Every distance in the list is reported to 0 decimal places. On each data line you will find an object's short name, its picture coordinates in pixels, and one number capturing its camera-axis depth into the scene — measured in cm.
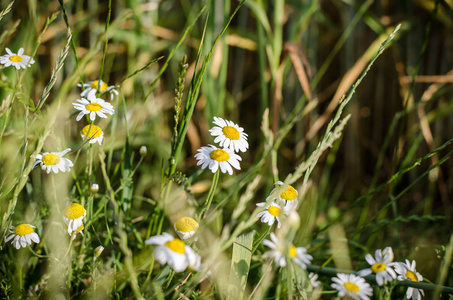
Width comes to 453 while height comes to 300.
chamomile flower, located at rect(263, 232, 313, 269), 80
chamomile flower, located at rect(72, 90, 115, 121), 88
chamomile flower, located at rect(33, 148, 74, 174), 87
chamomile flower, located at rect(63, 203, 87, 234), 86
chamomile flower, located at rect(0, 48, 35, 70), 90
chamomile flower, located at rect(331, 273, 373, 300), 85
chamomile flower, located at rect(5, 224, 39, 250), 86
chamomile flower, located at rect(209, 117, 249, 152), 89
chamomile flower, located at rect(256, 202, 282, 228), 86
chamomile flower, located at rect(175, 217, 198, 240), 84
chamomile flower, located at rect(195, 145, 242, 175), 87
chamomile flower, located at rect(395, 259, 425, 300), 87
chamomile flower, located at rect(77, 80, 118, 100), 92
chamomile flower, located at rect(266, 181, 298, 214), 87
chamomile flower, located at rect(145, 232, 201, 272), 80
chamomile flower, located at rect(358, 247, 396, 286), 86
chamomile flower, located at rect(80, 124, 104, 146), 88
